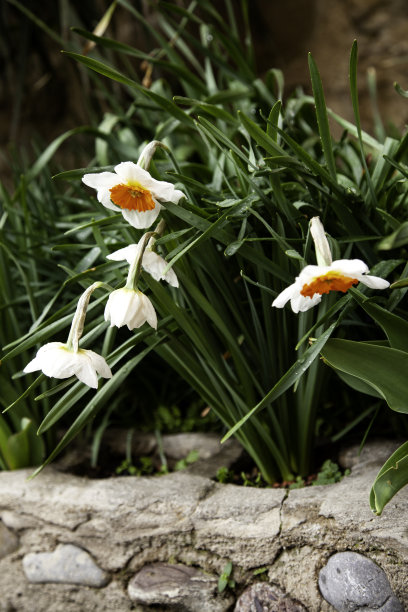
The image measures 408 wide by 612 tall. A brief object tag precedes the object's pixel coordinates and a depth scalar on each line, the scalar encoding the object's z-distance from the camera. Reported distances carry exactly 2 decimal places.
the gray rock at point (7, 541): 1.00
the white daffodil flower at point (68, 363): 0.83
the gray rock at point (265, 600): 0.90
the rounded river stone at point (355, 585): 0.87
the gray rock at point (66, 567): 0.97
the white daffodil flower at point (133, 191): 0.83
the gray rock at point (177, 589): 0.92
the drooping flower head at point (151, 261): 0.86
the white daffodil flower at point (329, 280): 0.79
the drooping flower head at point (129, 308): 0.82
